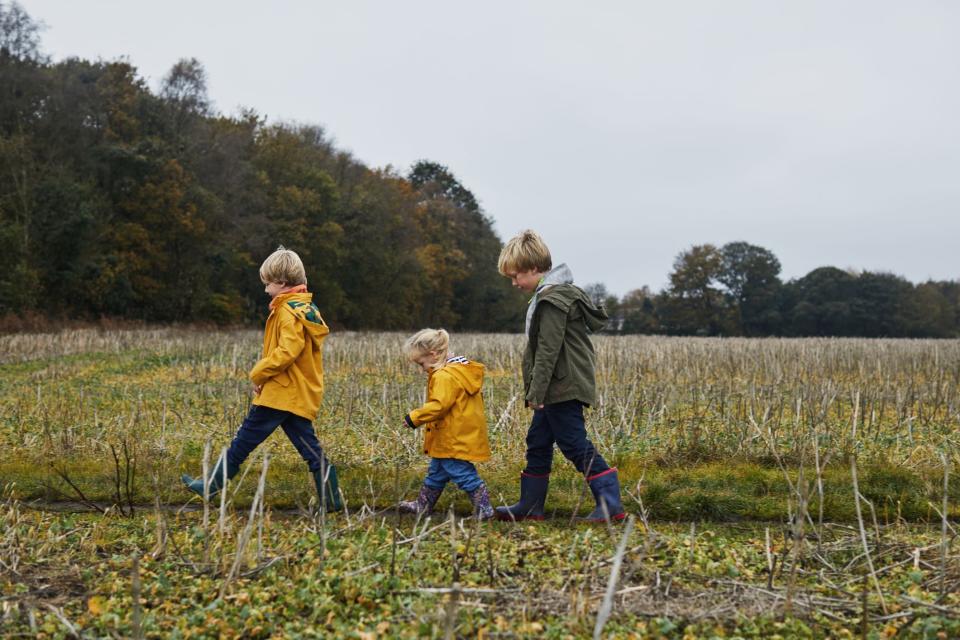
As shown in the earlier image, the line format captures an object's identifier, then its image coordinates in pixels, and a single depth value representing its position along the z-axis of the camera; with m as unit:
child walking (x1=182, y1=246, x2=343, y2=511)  5.94
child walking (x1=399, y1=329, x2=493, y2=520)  5.84
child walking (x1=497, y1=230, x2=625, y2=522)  5.76
